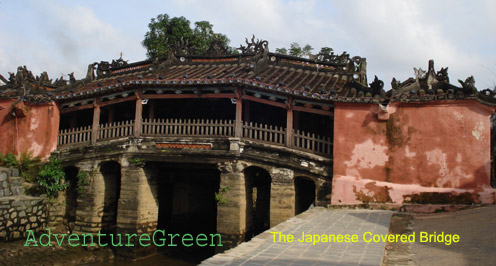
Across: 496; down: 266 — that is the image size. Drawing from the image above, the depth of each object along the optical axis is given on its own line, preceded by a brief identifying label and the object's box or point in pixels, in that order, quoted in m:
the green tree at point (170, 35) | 23.25
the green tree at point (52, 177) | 14.02
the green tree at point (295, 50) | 28.27
